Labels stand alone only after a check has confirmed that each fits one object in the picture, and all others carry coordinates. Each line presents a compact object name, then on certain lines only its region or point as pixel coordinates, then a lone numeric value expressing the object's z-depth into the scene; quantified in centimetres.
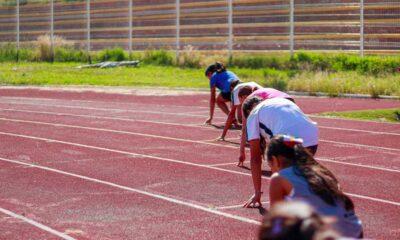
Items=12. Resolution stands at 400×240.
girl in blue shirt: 1870
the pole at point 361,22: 3497
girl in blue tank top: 566
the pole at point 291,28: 3762
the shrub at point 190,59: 4025
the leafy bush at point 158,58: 4212
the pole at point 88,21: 4798
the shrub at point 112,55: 4491
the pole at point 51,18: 5035
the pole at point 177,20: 4282
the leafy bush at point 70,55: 4712
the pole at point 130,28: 4549
